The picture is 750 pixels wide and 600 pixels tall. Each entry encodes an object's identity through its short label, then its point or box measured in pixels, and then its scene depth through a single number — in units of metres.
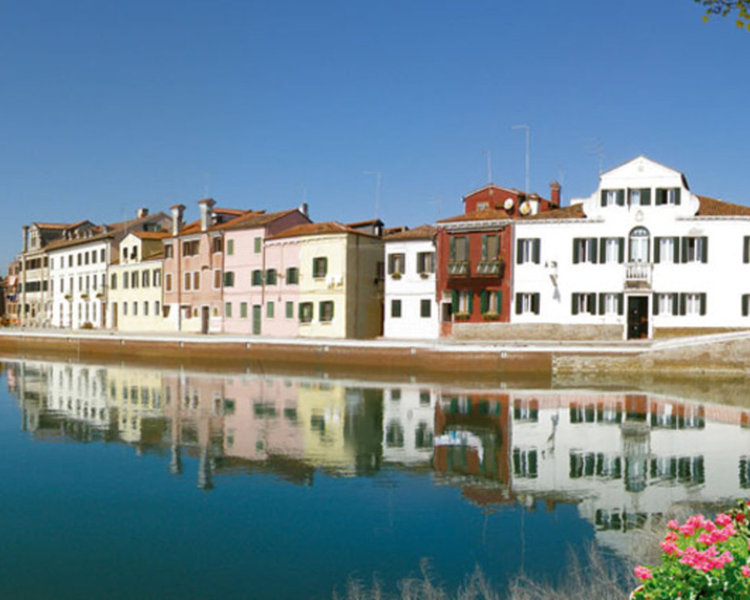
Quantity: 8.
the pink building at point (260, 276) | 57.69
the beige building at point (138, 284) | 69.00
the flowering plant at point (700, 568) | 4.65
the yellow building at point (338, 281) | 54.41
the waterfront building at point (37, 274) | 86.56
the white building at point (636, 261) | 42.53
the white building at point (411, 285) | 51.56
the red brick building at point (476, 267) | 46.69
